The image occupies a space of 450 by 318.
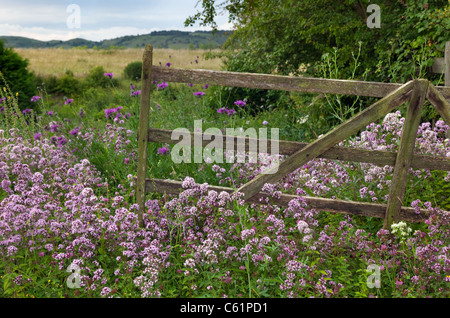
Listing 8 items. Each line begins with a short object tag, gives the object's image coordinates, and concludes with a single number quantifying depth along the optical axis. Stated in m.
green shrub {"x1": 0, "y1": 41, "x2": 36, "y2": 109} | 12.02
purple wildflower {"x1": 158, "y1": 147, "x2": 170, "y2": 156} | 5.44
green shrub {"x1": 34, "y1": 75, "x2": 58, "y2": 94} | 22.89
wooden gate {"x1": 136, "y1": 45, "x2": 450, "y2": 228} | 4.08
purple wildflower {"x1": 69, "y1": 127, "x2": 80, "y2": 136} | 6.43
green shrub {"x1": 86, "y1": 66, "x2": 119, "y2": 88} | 23.00
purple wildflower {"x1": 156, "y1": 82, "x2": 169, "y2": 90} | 7.30
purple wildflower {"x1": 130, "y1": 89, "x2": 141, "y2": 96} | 7.40
